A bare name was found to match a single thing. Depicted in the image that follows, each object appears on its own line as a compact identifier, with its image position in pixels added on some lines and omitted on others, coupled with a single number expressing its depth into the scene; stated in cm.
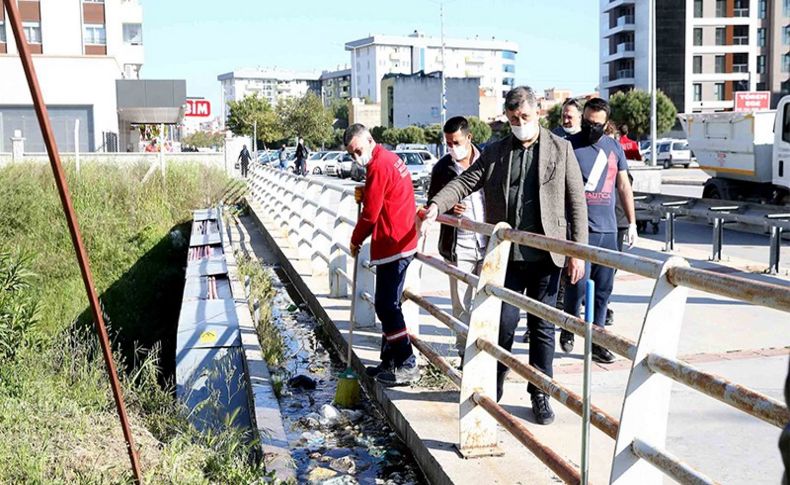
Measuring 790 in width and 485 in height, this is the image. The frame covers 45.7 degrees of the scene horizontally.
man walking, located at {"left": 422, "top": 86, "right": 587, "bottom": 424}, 525
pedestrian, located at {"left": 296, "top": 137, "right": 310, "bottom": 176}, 4586
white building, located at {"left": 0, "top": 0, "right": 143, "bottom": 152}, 4966
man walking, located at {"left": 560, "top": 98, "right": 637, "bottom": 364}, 712
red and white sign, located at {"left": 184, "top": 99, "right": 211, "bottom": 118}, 4191
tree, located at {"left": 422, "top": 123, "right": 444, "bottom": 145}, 8669
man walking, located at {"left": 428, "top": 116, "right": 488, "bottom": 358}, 698
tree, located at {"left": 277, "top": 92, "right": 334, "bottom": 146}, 9294
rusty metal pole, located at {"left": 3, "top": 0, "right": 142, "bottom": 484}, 309
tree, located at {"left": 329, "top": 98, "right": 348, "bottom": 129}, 14250
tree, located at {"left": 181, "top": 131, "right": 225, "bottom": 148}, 11946
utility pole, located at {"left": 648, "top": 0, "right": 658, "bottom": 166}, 3957
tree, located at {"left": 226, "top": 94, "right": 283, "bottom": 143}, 9150
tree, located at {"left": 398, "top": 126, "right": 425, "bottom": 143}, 8856
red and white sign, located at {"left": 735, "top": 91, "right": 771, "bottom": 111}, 4625
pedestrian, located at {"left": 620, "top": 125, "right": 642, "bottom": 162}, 1460
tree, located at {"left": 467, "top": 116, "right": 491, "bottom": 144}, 8718
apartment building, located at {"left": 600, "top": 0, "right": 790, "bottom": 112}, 8531
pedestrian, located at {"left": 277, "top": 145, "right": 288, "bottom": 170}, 5272
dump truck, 1917
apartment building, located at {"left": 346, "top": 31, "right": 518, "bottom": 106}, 17938
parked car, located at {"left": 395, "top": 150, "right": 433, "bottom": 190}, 3875
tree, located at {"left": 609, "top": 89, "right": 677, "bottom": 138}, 7269
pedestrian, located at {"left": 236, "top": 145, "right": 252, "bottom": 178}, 4567
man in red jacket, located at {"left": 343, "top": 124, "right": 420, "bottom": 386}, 624
